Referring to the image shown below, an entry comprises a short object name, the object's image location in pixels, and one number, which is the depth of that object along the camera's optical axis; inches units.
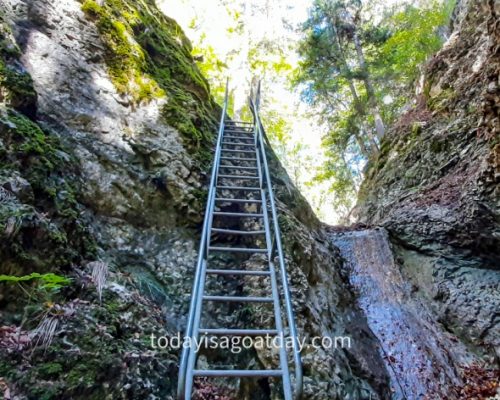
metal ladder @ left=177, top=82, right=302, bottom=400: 93.6
